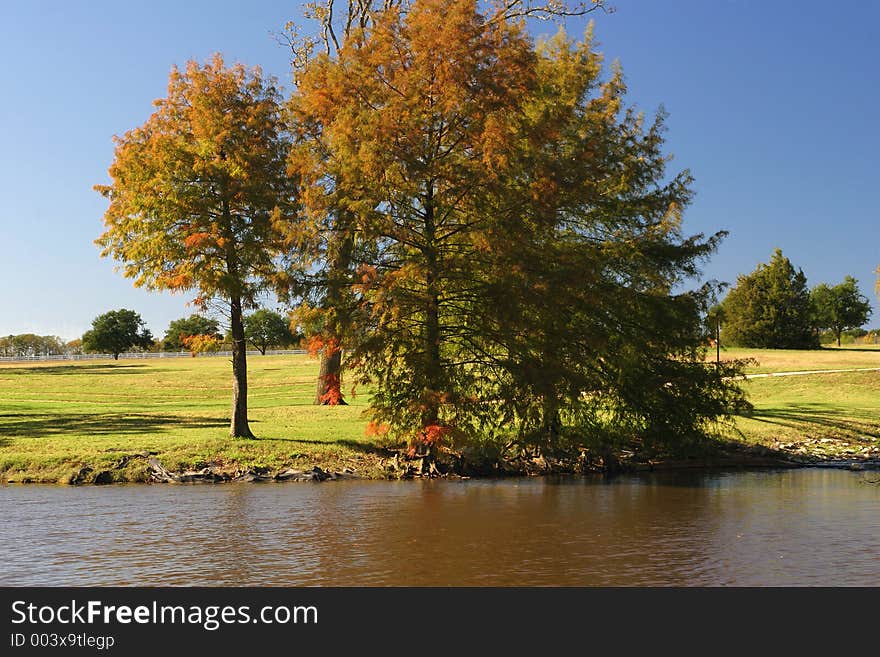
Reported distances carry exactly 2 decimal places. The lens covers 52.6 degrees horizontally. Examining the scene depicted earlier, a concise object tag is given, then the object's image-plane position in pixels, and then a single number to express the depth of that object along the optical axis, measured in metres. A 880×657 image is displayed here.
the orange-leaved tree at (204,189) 24.45
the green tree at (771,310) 83.56
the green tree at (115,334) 126.75
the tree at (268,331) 122.88
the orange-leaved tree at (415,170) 22.75
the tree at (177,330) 140.96
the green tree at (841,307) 113.19
